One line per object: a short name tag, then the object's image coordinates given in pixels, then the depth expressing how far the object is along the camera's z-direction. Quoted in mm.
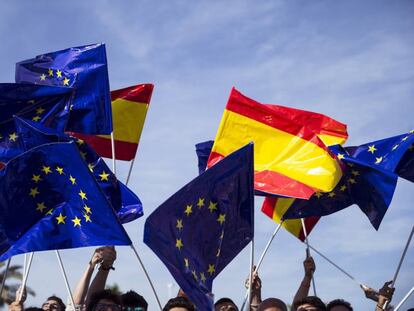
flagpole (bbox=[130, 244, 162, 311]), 7027
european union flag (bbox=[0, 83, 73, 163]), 8914
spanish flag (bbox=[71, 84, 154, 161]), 10336
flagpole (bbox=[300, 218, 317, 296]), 9227
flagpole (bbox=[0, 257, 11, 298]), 7629
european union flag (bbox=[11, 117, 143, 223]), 8250
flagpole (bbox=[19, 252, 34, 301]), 7198
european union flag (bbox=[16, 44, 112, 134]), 9594
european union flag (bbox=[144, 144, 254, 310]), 6656
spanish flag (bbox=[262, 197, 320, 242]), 9938
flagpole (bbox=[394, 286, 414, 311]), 7909
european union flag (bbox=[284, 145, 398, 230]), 9023
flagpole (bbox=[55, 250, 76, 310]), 6917
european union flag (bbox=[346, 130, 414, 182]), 9641
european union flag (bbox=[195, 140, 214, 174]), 10516
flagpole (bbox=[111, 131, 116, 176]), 9094
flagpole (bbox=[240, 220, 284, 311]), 7380
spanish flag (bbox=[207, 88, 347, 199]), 9000
